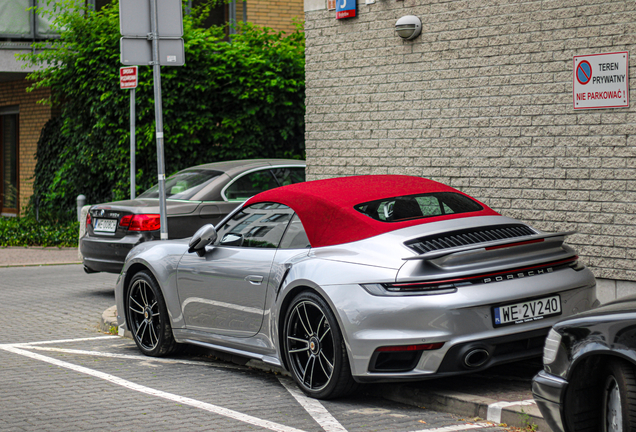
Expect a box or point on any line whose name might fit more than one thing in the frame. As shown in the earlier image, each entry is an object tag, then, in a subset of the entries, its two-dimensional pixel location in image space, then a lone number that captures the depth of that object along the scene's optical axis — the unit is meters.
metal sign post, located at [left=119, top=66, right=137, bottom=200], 13.55
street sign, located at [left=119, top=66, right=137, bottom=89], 13.54
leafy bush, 16.19
